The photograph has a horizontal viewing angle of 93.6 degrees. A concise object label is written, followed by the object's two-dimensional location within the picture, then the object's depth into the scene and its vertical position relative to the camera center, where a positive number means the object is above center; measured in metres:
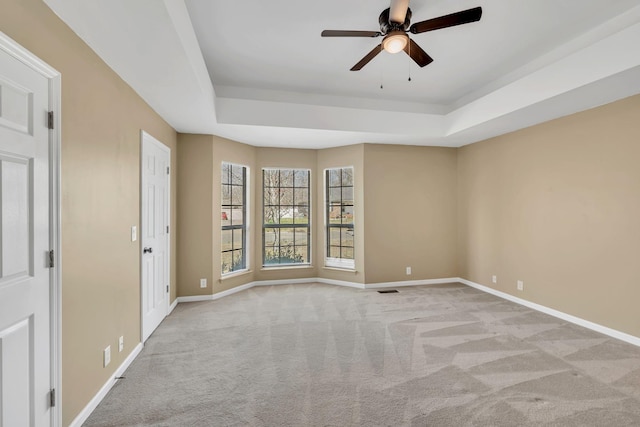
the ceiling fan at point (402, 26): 2.05 +1.36
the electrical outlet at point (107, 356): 2.26 -1.07
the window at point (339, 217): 5.40 -0.06
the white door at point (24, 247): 1.38 -0.16
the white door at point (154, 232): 3.12 -0.20
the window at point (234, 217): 4.93 -0.05
